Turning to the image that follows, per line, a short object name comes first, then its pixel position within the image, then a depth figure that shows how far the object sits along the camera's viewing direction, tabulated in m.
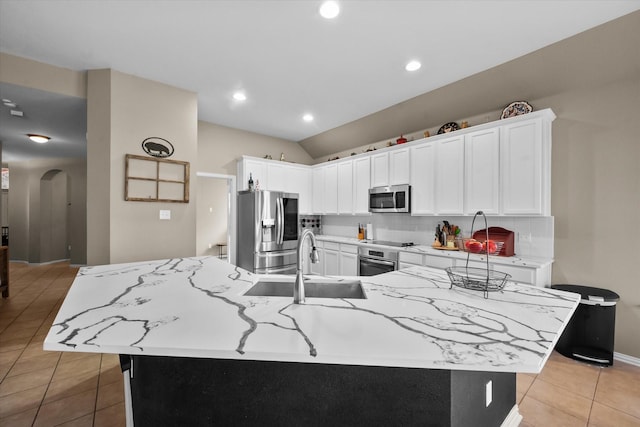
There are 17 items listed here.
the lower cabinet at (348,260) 4.26
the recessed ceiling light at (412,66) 2.87
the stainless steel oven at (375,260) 3.71
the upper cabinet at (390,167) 4.00
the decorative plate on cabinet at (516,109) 3.01
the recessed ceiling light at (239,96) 3.63
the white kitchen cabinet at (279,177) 4.80
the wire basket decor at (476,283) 1.35
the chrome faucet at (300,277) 1.23
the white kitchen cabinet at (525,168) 2.74
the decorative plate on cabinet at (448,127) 3.64
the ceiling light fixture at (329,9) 2.04
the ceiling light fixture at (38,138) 4.76
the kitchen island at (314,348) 0.82
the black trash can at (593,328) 2.38
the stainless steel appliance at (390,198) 3.89
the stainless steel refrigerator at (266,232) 4.31
